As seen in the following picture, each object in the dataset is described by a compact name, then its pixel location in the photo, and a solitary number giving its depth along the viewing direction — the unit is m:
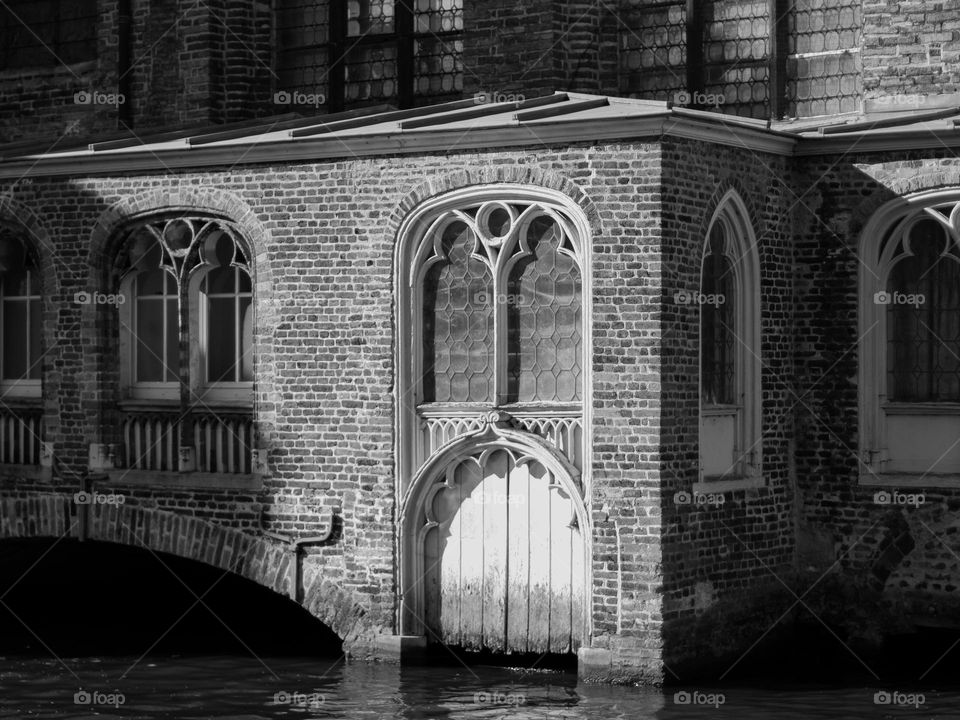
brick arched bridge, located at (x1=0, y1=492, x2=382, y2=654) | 16.28
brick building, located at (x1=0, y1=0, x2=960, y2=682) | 15.04
